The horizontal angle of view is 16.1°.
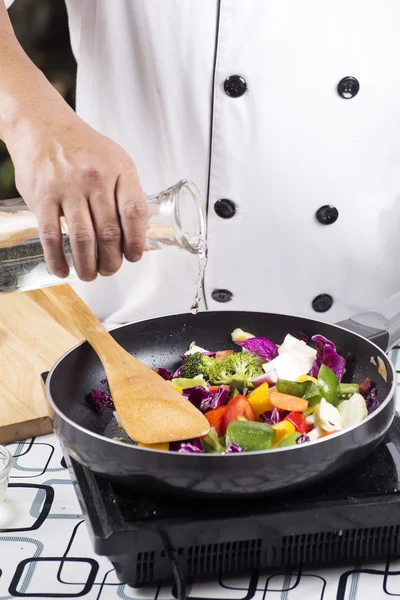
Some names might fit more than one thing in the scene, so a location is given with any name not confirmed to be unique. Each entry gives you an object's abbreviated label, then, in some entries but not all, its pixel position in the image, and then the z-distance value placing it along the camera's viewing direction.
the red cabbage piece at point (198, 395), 1.32
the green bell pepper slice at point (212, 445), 1.24
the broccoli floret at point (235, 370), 1.34
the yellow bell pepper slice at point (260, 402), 1.29
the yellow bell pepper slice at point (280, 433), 1.23
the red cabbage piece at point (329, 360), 1.35
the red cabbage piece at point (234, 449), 1.21
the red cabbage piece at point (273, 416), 1.27
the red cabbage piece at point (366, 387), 1.32
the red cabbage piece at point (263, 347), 1.38
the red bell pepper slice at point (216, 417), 1.27
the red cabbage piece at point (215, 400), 1.31
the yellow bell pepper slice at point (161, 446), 1.24
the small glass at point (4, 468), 1.28
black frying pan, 1.17
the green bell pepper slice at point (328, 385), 1.30
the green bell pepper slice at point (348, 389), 1.32
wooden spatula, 1.24
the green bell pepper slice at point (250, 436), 1.21
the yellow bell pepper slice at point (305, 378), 1.32
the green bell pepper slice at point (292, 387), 1.30
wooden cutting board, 1.39
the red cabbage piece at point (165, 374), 1.38
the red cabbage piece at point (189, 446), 1.22
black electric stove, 1.18
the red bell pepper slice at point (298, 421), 1.26
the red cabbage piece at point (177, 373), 1.38
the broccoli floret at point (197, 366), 1.36
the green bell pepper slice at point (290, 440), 1.21
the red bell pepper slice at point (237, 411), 1.26
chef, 1.53
